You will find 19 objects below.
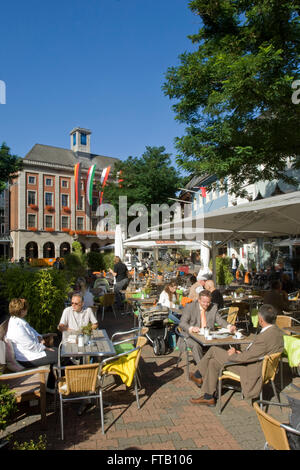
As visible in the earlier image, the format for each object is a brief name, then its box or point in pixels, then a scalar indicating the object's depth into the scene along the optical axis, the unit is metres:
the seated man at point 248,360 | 4.09
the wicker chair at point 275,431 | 2.25
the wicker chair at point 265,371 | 3.96
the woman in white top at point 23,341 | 4.51
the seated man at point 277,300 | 7.17
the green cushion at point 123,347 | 5.42
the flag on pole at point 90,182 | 43.09
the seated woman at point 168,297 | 7.98
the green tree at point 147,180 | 30.83
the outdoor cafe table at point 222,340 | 4.62
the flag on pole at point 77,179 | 46.84
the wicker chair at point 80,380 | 3.74
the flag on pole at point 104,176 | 35.69
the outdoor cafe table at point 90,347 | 4.25
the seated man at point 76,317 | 5.65
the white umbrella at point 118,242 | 16.58
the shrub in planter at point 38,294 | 6.81
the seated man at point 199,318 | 5.37
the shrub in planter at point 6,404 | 2.76
